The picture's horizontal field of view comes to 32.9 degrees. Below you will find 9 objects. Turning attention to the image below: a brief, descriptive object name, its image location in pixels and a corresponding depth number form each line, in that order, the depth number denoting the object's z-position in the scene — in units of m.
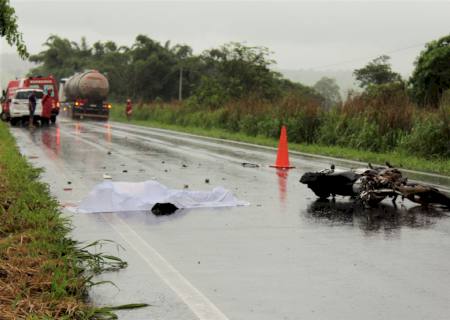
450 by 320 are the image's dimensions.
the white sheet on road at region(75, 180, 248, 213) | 11.04
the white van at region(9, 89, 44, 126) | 39.88
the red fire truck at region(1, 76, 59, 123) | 47.07
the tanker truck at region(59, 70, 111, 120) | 54.66
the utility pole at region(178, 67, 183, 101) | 76.81
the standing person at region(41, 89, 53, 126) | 40.08
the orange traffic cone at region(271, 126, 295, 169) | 18.53
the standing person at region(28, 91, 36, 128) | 38.50
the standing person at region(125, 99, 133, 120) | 57.81
